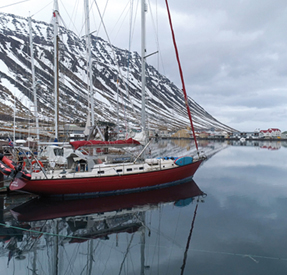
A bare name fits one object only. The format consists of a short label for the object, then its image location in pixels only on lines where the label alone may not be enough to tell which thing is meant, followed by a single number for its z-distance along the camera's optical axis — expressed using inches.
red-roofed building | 6210.6
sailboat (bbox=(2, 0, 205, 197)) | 721.3
